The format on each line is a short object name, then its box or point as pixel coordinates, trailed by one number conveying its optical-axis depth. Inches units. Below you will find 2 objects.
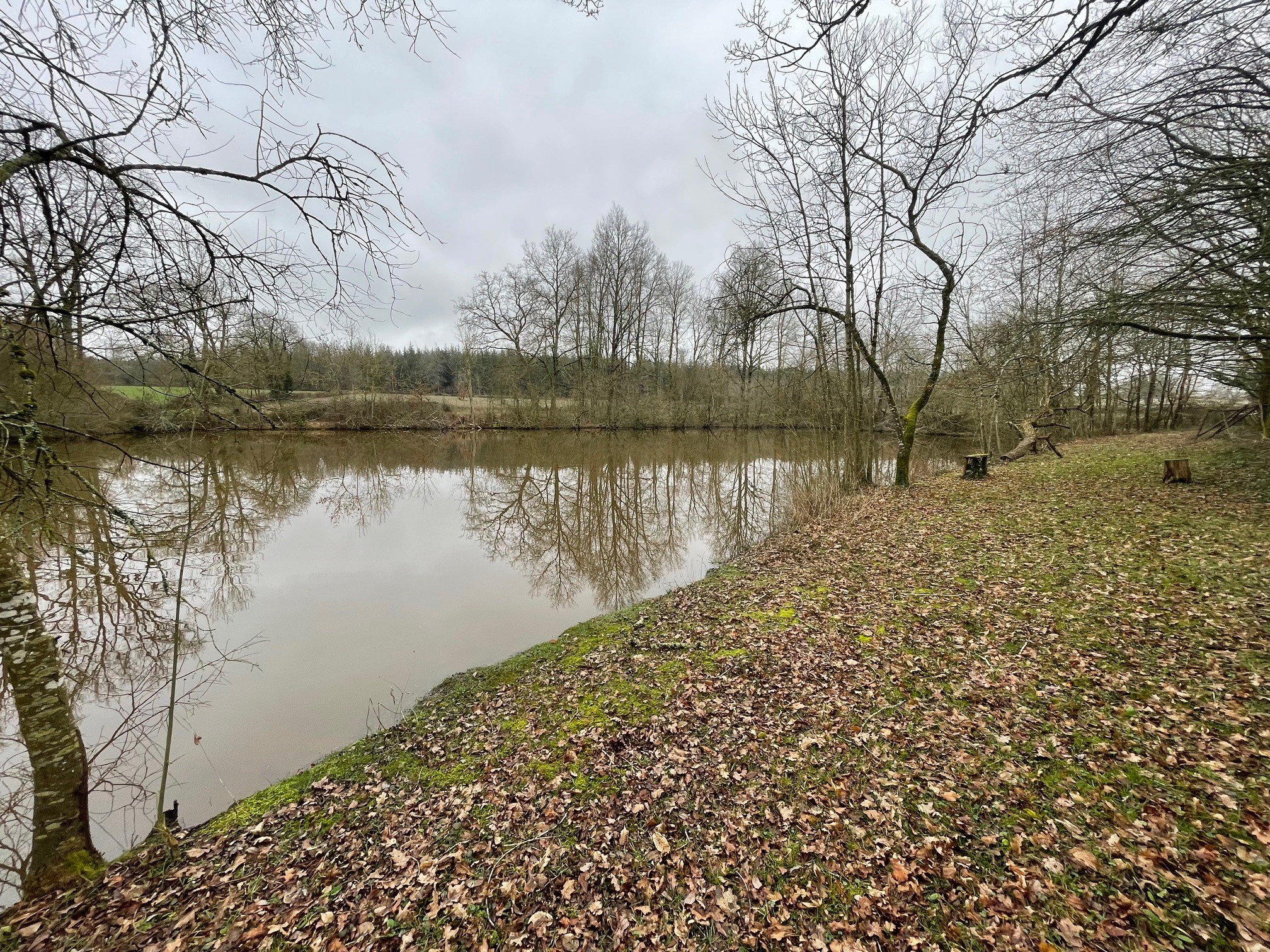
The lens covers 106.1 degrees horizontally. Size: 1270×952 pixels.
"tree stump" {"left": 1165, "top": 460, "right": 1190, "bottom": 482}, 363.9
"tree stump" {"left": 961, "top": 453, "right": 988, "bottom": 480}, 518.3
